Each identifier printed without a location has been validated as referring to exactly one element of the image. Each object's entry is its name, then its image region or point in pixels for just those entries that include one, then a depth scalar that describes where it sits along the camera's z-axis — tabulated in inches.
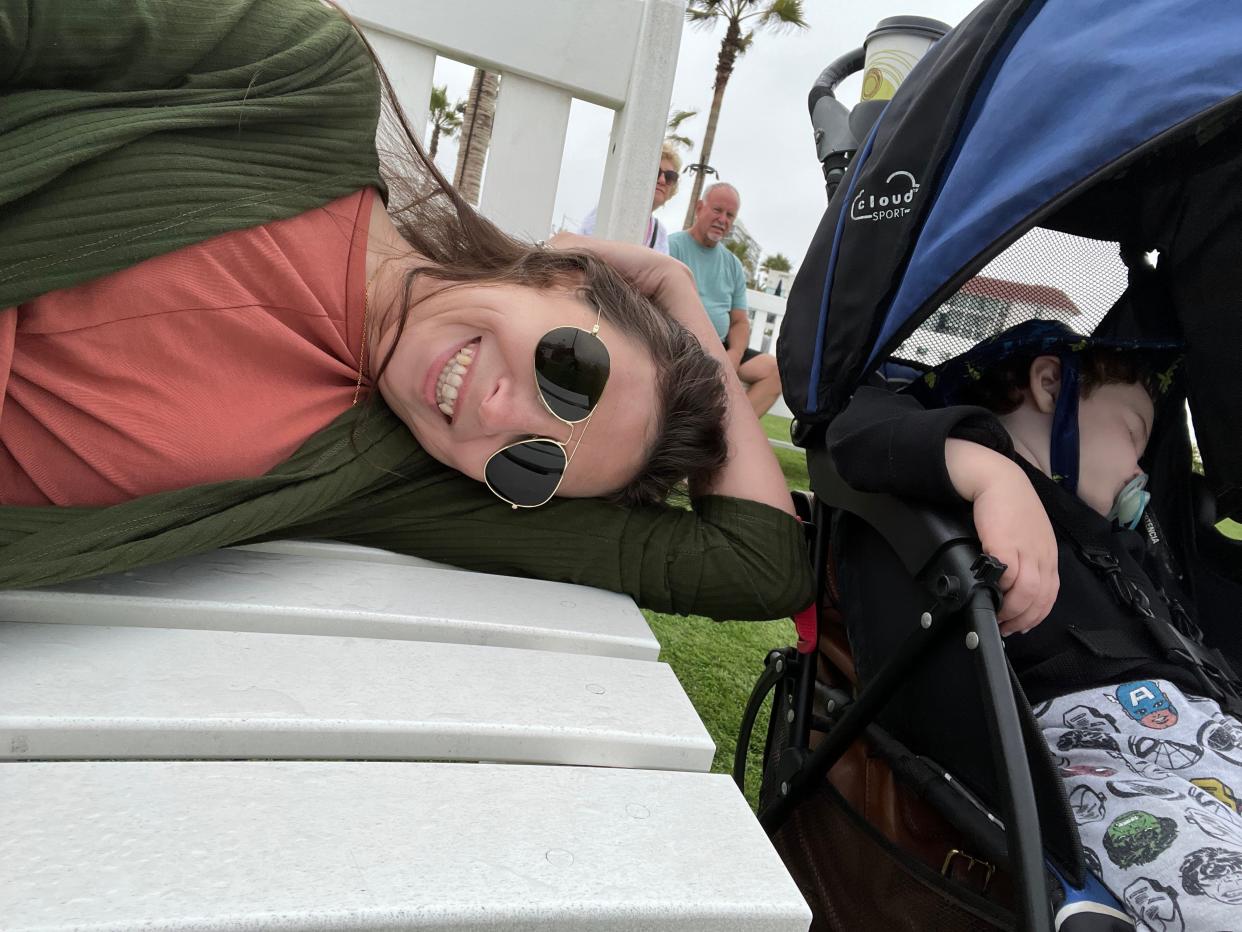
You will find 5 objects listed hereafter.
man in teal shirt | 204.5
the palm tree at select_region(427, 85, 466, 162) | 1075.9
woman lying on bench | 40.0
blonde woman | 199.0
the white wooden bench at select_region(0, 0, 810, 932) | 19.7
